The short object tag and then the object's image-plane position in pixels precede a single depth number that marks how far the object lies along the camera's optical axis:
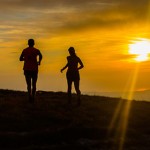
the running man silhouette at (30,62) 25.88
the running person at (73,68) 27.28
